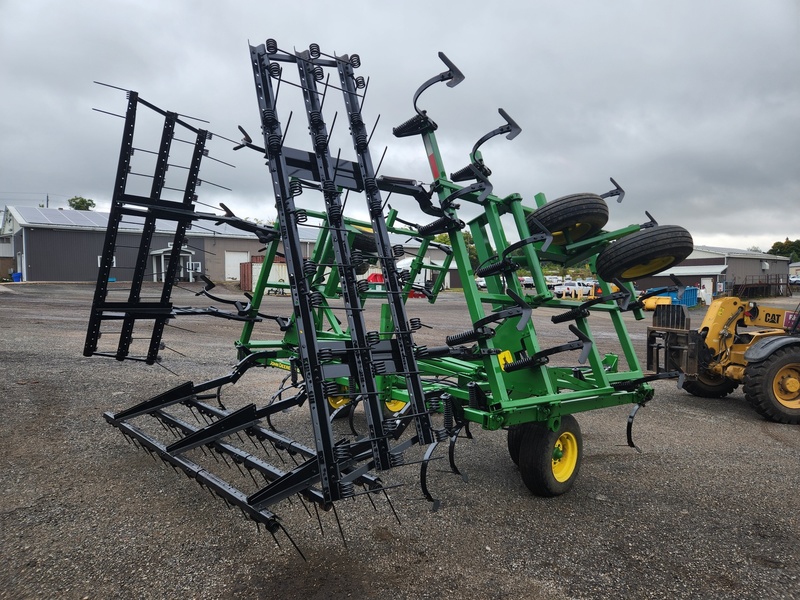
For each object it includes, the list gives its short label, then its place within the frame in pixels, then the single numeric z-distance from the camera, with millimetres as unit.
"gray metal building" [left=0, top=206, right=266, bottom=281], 33188
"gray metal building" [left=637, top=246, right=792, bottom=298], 45594
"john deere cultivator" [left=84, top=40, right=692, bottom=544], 3236
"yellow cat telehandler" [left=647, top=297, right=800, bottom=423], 7125
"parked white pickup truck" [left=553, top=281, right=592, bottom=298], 37062
